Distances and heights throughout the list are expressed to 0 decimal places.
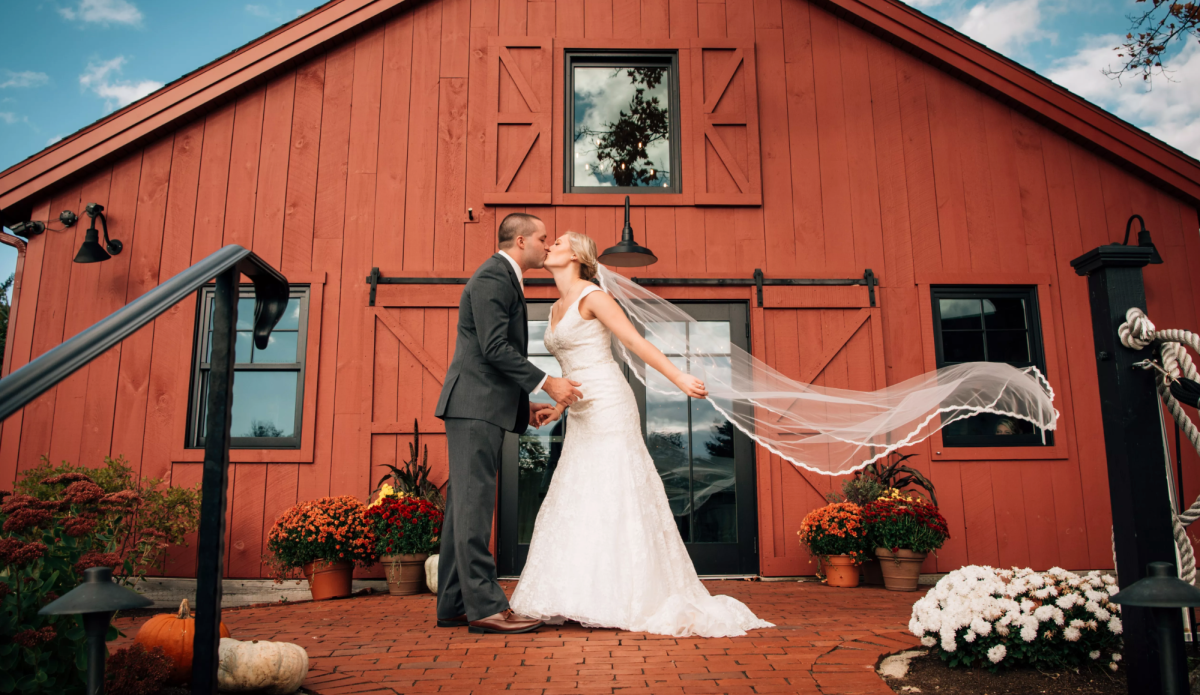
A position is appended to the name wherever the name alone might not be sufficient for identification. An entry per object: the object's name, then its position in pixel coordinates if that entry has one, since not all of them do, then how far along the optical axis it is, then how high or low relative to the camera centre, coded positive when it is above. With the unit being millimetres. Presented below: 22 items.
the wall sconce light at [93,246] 5977 +1800
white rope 2195 +284
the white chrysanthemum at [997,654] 2680 -723
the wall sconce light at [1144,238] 5801 +1842
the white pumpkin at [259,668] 2465 -717
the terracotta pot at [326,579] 5336 -882
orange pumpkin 2664 -674
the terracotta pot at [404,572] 5359 -834
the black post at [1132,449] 2250 +36
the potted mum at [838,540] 5438 -609
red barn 6082 +2169
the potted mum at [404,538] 5355 -575
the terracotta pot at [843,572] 5516 -858
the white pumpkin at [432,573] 5297 -827
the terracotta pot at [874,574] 5652 -897
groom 3586 +223
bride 3619 -294
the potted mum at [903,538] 5352 -579
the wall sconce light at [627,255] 5675 +1644
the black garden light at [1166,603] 1729 -345
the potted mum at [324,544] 5297 -612
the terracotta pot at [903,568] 5355 -812
